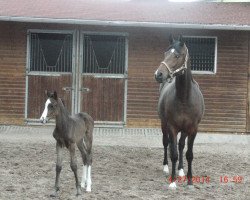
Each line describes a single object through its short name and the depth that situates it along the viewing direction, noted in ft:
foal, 21.81
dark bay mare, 24.32
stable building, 44.86
